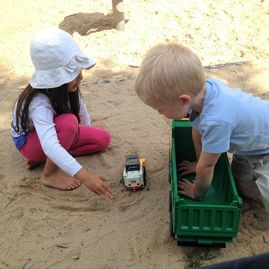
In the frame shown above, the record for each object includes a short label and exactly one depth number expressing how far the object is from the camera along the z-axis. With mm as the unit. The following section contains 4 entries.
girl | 1819
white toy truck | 1924
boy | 1436
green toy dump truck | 1508
